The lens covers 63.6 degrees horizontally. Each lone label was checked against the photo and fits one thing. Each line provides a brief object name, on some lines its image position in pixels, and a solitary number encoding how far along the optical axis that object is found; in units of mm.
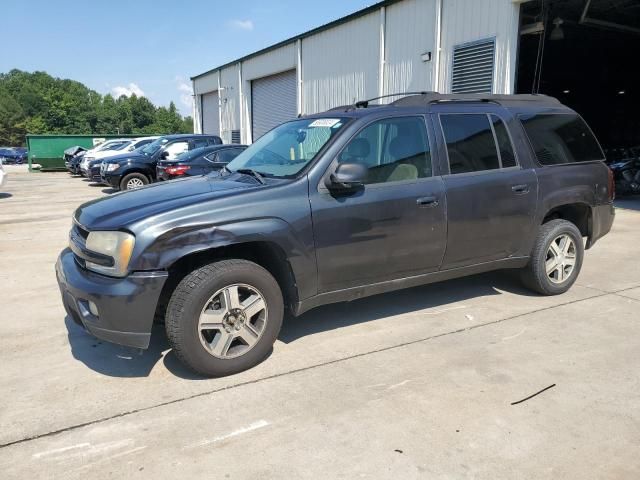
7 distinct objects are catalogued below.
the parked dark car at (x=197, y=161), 11586
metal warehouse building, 11680
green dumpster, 26312
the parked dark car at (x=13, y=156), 41906
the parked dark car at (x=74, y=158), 22141
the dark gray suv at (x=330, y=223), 3299
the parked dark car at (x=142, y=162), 14070
